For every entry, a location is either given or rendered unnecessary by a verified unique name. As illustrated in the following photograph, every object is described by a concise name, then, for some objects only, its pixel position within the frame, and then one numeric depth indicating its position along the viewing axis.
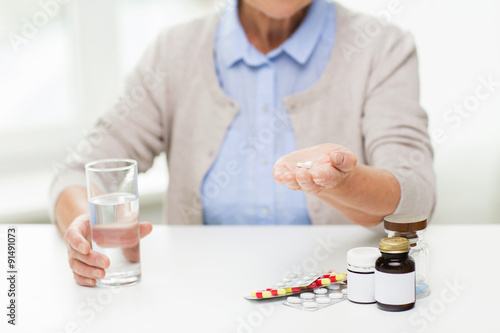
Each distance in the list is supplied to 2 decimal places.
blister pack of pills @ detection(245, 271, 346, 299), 1.18
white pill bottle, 1.16
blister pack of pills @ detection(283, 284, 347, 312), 1.16
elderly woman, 1.57
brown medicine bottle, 1.12
